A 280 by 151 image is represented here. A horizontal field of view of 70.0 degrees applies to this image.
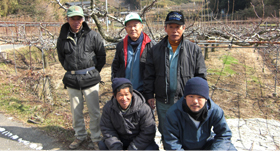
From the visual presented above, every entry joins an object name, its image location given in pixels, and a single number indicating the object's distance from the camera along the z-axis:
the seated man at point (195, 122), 1.78
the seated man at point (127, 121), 2.10
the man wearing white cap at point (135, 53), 2.36
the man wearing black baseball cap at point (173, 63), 2.08
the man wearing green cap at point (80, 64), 2.51
